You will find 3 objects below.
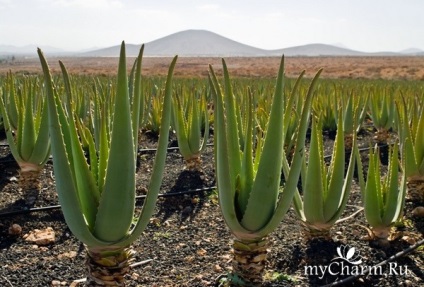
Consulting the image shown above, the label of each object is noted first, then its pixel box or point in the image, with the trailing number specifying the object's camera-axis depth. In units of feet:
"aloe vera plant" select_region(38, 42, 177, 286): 4.49
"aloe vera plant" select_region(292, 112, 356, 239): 7.43
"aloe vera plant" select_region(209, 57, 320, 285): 5.26
